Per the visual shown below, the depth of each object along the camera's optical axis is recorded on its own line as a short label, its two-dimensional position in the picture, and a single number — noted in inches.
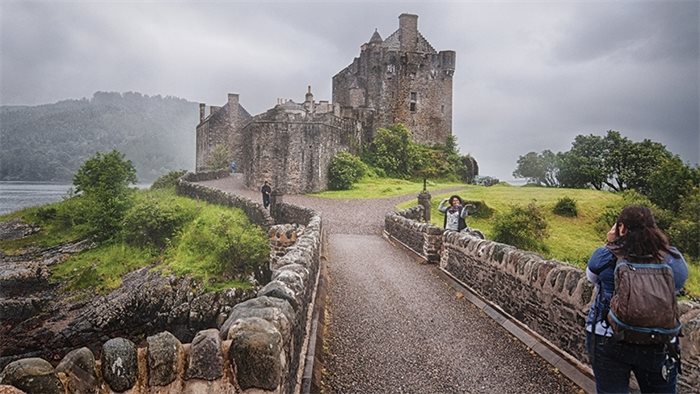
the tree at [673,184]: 1186.6
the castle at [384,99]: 1983.3
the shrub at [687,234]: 854.8
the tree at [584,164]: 1761.8
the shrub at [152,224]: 1066.1
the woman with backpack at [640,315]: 128.6
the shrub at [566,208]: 1051.3
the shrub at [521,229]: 782.5
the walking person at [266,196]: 925.9
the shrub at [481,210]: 1005.8
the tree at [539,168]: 2032.5
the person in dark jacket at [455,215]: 495.2
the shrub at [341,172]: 1397.6
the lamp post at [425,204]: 855.7
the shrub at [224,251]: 725.9
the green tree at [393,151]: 1743.4
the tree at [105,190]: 1147.3
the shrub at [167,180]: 1782.0
